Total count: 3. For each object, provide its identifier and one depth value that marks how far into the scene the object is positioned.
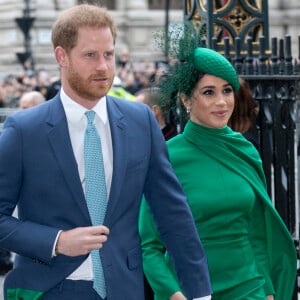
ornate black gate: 12.68
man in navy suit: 7.05
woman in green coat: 8.92
